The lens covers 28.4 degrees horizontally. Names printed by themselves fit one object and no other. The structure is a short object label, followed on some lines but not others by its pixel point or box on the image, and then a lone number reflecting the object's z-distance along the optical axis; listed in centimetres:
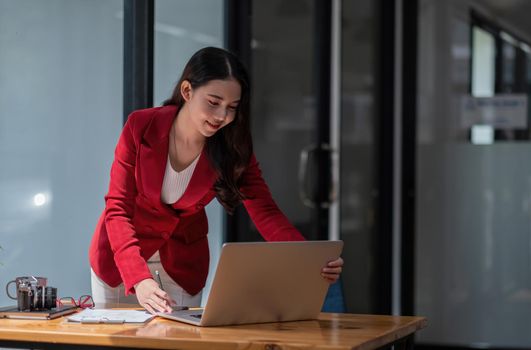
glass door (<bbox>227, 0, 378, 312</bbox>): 502
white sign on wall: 596
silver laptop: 253
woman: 296
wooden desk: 234
